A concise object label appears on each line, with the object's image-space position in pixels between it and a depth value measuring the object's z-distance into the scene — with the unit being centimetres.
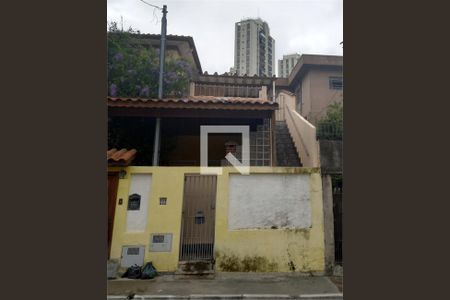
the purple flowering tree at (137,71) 893
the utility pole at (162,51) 841
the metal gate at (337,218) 641
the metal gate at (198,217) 632
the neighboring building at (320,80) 1244
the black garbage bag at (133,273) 594
